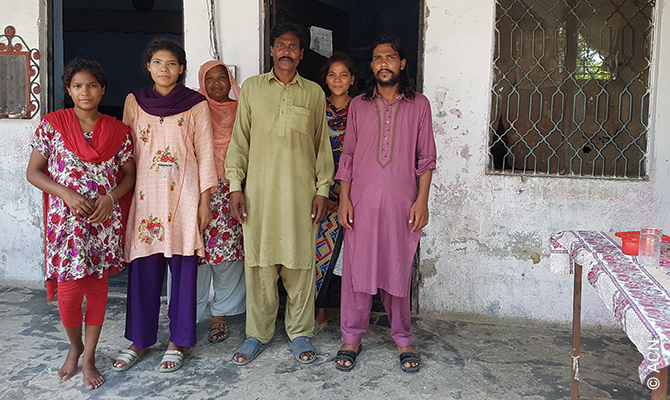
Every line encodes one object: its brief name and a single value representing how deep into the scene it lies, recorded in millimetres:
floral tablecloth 1367
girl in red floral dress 2469
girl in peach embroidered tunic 2705
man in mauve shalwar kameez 2771
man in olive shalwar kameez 2854
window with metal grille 3393
